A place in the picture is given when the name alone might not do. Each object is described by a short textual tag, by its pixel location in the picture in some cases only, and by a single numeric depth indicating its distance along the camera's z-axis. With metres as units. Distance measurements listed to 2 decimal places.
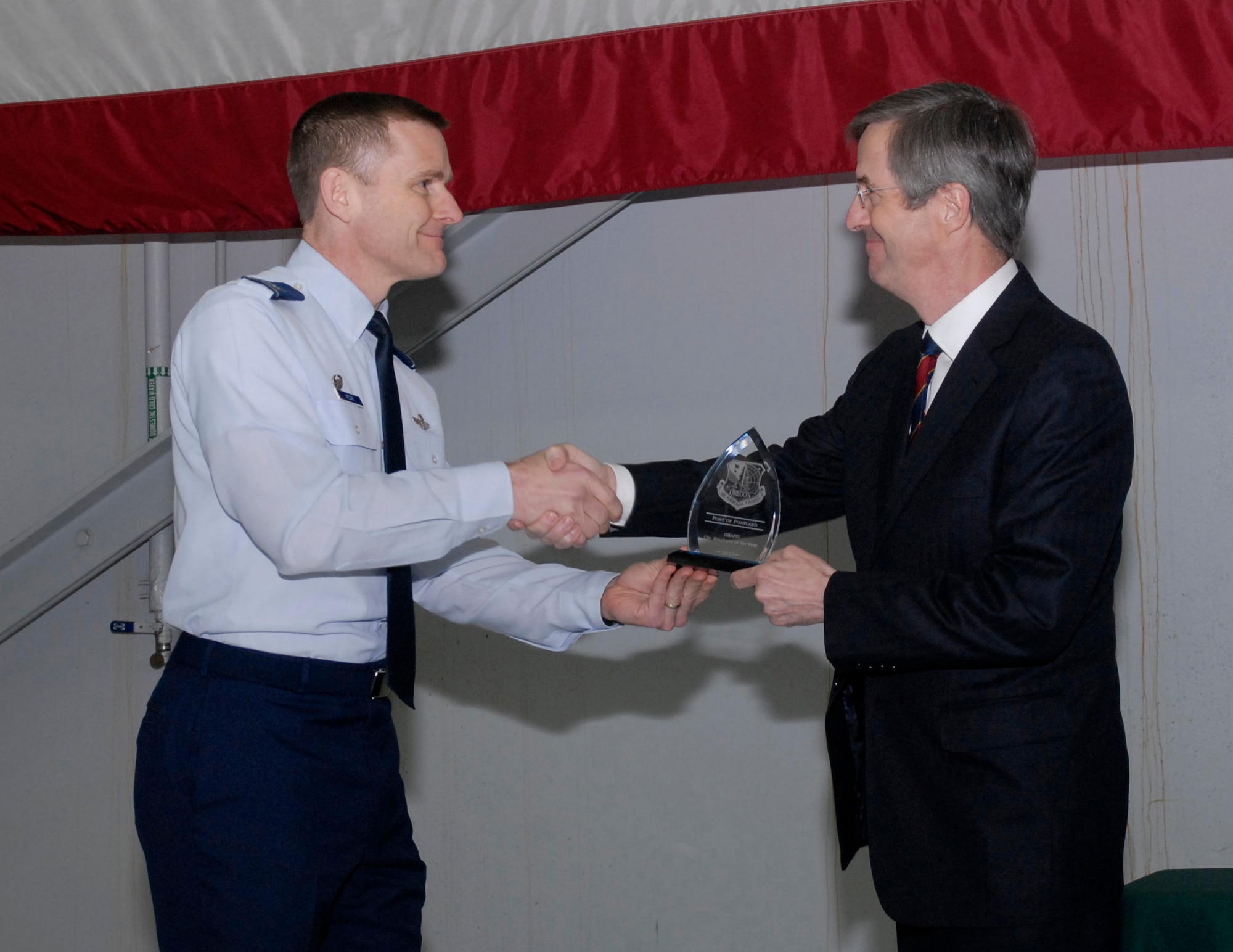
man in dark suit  1.68
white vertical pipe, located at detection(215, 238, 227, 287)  3.51
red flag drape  2.45
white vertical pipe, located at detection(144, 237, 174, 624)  3.49
